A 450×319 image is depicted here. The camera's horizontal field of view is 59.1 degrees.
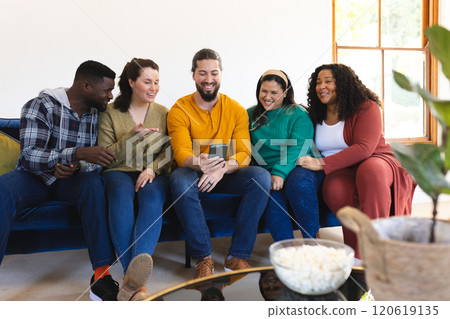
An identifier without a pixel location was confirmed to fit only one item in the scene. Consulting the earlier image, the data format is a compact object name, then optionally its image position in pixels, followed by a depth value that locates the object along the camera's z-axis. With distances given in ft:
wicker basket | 1.98
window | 12.16
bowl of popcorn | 2.69
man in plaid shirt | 5.61
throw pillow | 6.81
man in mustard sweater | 6.14
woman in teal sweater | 6.55
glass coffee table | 3.01
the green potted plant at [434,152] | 1.94
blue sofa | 5.93
